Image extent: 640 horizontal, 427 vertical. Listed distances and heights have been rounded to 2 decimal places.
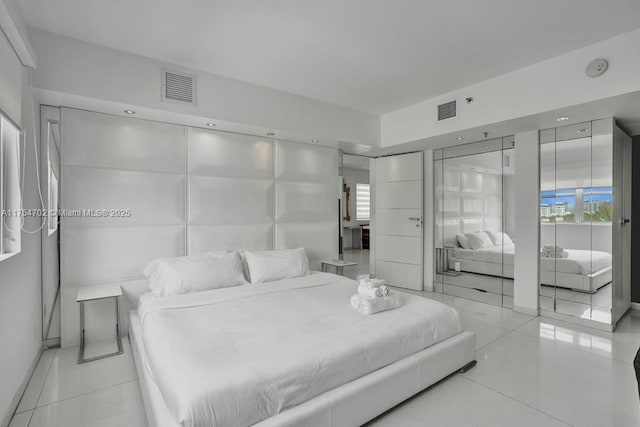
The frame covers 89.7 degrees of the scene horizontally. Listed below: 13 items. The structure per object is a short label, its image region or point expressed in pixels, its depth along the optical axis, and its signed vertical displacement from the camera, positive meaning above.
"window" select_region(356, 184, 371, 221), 9.75 +0.28
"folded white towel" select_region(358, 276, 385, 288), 2.67 -0.61
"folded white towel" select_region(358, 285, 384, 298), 2.57 -0.66
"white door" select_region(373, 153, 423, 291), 5.12 -0.15
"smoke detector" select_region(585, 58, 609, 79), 2.81 +1.27
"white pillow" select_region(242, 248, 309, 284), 3.53 -0.61
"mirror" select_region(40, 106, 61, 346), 2.90 -0.10
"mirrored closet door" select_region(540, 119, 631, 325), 3.47 -0.12
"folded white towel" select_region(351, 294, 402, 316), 2.45 -0.73
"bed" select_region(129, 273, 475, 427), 1.52 -0.82
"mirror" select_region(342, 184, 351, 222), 9.43 +0.28
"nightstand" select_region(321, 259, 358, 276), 4.42 -0.74
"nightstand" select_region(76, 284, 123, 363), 2.77 -0.73
